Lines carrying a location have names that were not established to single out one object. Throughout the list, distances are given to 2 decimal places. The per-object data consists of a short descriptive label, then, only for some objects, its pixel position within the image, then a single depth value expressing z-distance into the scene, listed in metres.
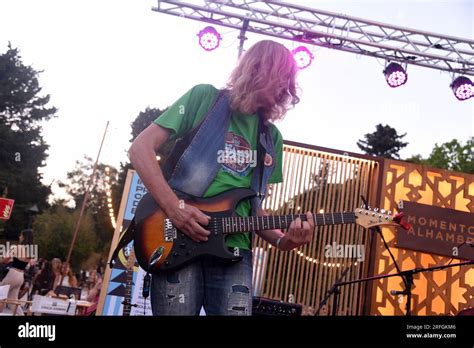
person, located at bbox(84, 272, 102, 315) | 7.36
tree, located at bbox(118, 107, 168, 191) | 24.57
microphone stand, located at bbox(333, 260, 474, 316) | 3.45
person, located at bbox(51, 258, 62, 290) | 7.92
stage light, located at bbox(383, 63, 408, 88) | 6.70
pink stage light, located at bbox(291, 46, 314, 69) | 6.64
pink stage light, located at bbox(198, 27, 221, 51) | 6.48
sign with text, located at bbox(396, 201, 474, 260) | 6.49
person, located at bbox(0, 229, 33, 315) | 5.44
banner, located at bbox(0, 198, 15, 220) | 5.46
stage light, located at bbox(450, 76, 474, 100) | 6.76
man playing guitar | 1.65
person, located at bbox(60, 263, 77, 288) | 9.41
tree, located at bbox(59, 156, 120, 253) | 27.17
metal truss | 6.44
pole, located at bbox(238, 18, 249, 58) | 6.55
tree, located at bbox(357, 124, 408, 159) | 29.16
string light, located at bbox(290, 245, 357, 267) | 6.47
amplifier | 3.90
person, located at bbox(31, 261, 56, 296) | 7.36
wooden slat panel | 6.37
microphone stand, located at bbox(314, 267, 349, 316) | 3.92
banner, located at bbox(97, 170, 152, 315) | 5.30
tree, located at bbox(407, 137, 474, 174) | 24.51
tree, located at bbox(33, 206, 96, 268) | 20.44
